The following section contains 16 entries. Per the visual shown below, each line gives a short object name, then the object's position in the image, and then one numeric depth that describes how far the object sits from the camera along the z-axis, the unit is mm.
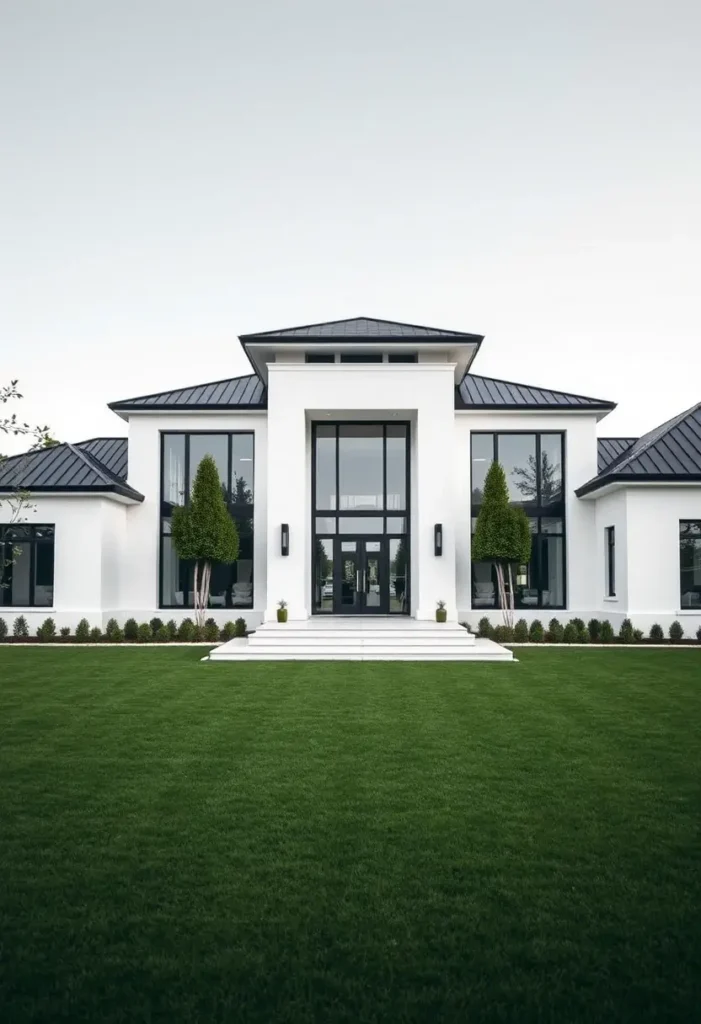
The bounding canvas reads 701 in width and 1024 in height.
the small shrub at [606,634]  23016
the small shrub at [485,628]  24125
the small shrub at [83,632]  23456
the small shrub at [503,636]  23855
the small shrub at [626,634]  22812
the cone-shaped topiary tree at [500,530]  24141
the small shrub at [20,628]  23922
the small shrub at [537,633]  23859
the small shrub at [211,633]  23981
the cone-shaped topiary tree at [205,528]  24359
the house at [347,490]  24172
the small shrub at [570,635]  23391
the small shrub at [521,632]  24000
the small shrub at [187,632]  23844
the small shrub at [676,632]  22717
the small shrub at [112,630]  23453
